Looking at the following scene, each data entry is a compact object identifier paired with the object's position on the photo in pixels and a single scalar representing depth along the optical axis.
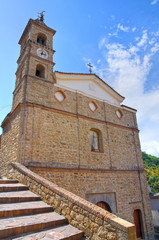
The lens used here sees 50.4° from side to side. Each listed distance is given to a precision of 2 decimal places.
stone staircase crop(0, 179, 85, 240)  2.96
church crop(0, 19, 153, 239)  8.27
